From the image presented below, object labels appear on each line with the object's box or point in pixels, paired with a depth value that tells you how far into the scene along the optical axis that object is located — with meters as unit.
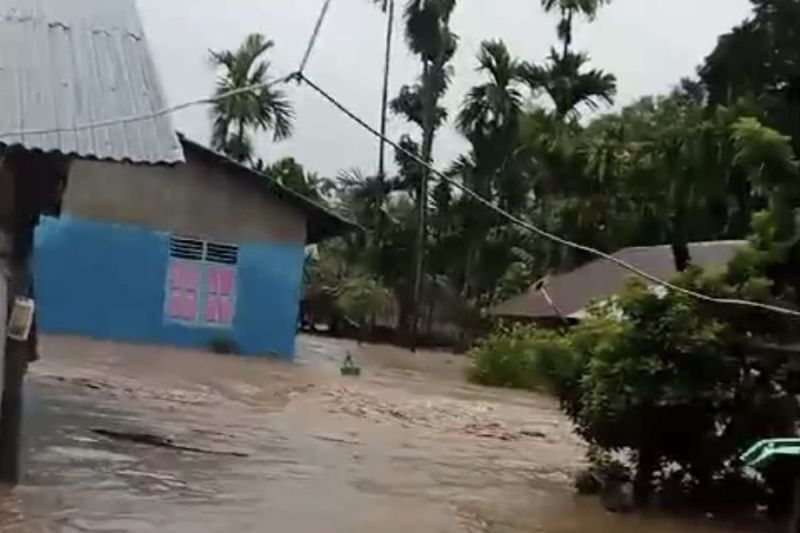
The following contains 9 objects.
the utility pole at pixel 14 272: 9.34
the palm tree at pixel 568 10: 40.69
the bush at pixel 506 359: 28.22
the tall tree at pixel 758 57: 34.47
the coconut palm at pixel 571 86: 39.25
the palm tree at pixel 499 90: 41.00
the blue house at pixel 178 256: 28.59
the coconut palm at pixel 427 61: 39.69
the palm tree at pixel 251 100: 40.44
